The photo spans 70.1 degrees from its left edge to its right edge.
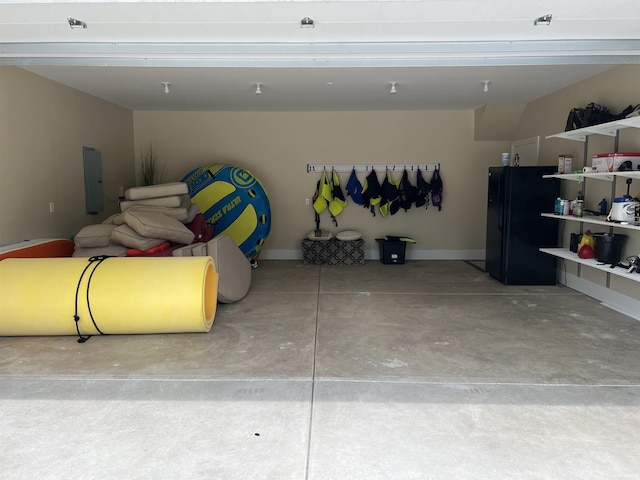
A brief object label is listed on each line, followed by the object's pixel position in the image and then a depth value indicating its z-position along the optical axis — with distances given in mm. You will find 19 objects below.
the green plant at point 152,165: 7215
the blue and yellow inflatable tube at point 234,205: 6695
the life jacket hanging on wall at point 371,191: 7297
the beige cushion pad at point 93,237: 4535
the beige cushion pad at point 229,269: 4543
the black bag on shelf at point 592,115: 4402
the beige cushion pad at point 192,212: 5570
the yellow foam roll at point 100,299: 3602
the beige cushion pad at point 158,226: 4551
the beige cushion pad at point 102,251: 4505
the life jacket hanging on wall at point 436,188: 7289
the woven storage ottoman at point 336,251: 7148
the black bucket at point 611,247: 4312
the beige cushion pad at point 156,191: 5238
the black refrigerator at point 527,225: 5496
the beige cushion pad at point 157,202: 5184
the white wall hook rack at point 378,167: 7391
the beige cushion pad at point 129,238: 4523
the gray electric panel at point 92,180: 5727
